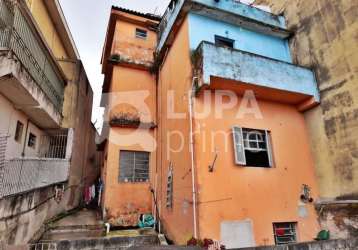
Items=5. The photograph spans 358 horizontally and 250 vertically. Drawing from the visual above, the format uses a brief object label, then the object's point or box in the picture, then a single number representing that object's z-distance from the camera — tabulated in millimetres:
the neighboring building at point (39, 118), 6633
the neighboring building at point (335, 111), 7434
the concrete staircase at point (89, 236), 7520
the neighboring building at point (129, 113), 10164
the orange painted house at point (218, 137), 7176
